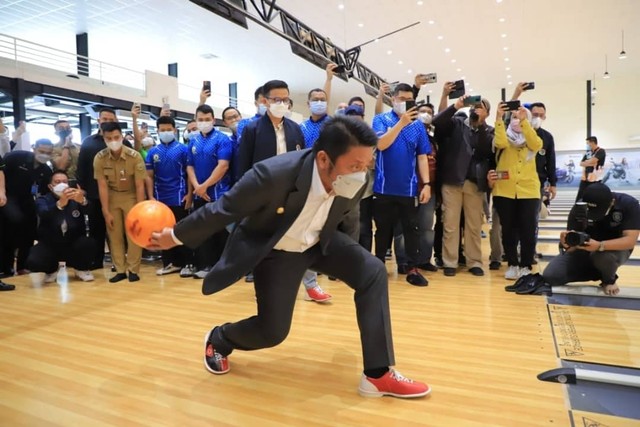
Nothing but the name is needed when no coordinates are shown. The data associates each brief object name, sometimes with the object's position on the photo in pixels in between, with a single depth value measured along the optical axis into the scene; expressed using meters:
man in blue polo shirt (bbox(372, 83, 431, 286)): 3.53
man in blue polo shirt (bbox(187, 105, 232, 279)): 3.99
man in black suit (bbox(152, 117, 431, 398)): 1.59
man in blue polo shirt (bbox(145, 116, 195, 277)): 4.36
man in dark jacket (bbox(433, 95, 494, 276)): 3.85
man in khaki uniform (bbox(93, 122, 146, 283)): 4.00
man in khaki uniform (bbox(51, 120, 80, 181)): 4.58
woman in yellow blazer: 3.54
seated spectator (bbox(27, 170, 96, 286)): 4.13
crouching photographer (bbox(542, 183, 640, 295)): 2.89
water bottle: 4.16
